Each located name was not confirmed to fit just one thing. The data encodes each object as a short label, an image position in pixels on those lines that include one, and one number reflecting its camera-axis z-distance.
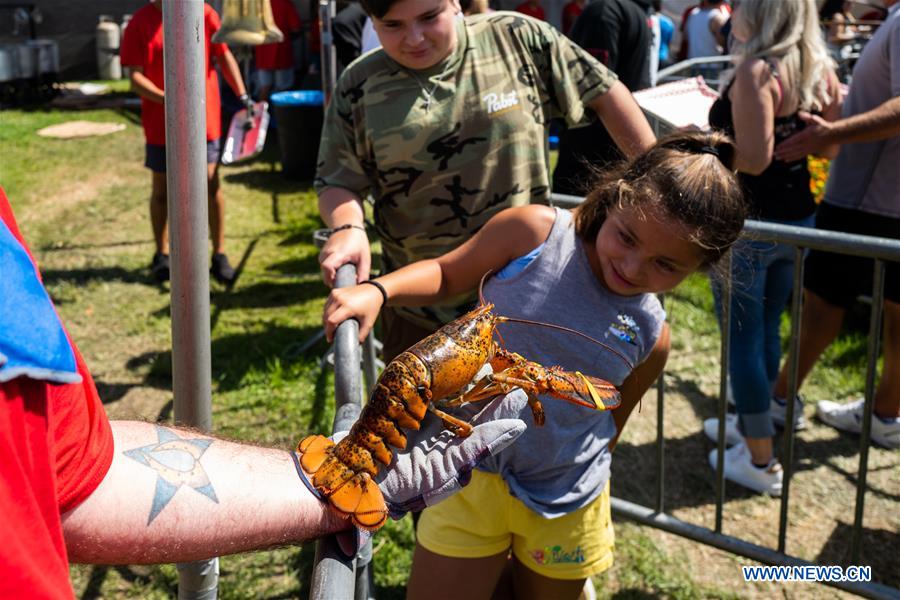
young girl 2.04
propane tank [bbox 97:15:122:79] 16.39
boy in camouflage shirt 2.55
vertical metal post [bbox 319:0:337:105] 5.22
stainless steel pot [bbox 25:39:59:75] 14.49
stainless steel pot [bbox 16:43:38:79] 14.05
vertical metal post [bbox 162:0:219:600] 1.60
